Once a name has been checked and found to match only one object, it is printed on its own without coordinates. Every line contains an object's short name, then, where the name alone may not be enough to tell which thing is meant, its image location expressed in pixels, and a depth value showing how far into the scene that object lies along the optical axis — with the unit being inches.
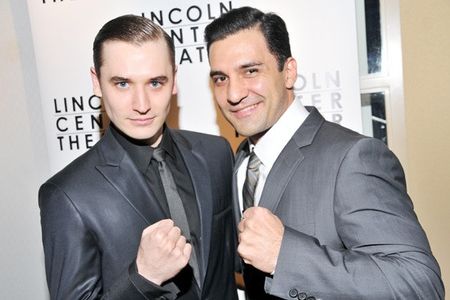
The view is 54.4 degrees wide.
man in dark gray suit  51.6
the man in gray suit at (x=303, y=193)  43.8
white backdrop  83.7
